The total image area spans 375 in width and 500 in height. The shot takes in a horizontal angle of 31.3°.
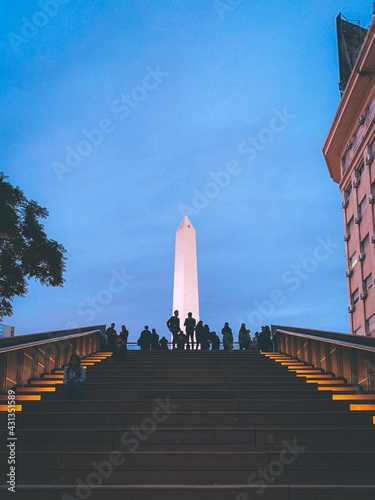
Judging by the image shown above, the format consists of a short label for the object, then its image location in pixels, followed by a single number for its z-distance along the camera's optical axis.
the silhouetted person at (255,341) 22.80
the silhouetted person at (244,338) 23.28
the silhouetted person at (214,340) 24.90
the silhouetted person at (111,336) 23.08
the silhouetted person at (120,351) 16.77
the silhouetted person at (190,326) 24.36
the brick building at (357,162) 38.69
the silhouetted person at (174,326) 23.61
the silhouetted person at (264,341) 21.41
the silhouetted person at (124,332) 22.45
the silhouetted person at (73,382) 10.99
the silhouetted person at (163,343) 25.79
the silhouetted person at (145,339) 23.58
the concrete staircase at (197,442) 6.39
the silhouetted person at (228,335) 24.83
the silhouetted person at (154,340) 23.83
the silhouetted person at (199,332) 24.62
